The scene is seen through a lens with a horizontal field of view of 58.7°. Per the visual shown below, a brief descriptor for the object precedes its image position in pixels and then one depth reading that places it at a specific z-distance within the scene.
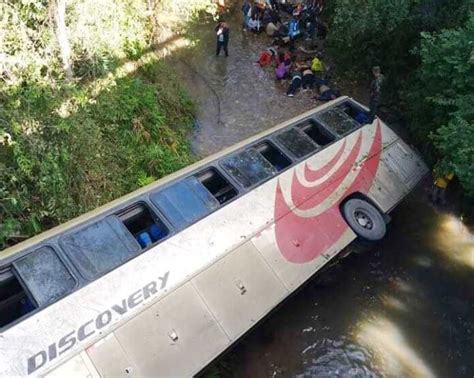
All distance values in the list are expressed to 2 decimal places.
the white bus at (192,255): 5.21
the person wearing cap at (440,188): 9.91
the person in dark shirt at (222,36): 13.34
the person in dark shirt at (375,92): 9.12
